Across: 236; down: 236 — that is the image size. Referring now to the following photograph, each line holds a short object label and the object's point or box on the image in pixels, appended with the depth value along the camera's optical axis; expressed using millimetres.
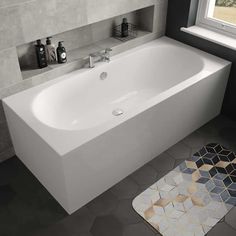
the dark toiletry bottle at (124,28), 2926
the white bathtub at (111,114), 1991
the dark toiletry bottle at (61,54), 2484
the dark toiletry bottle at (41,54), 2418
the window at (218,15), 2805
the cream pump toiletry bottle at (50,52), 2482
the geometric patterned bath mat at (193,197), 2070
